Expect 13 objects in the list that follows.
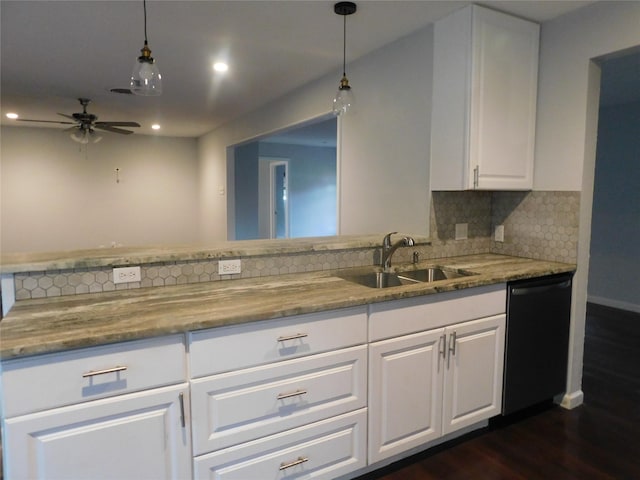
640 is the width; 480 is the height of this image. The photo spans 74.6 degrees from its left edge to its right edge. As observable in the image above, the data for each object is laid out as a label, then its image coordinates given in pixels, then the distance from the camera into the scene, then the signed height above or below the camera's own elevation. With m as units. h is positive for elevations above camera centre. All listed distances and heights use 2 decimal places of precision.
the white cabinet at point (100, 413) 1.24 -0.66
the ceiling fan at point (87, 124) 4.52 +0.87
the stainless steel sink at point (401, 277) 2.34 -0.42
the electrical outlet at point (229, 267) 2.08 -0.32
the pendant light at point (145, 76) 1.68 +0.51
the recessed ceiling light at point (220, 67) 3.32 +1.10
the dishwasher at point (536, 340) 2.26 -0.76
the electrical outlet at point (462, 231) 2.84 -0.18
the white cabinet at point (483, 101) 2.38 +0.61
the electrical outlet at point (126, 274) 1.86 -0.32
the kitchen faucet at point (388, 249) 2.33 -0.26
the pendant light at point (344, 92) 2.28 +0.61
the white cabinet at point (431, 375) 1.87 -0.81
